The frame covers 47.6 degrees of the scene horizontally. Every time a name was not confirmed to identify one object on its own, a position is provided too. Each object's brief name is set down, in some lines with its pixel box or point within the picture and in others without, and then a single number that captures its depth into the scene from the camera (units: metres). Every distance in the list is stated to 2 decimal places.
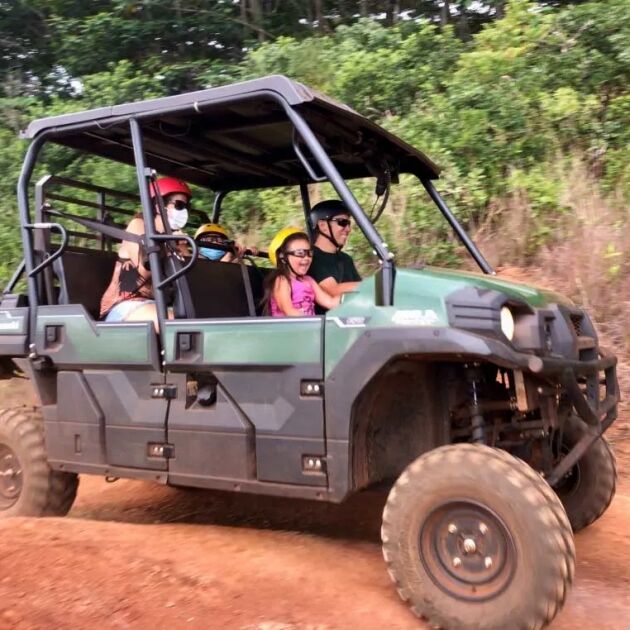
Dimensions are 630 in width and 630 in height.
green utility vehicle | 2.88
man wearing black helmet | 4.53
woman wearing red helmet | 4.07
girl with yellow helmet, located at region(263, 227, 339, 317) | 4.16
